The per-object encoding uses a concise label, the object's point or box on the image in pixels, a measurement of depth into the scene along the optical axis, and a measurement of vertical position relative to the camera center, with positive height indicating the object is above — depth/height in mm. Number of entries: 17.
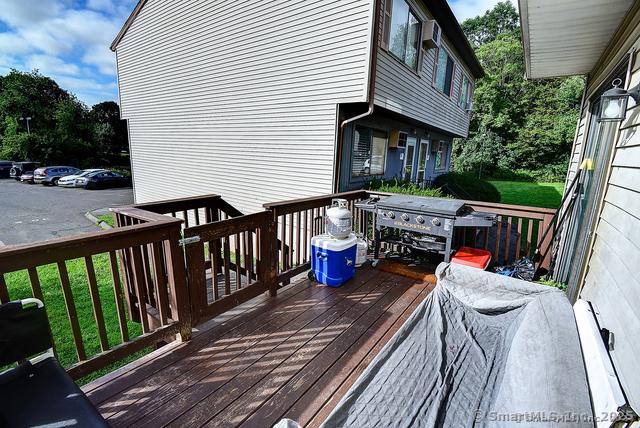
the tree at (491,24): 31672 +13959
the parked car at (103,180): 17533 -1891
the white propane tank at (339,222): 3320 -761
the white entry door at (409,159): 8316 -154
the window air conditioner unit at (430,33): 6684 +2667
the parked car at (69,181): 17625 -1923
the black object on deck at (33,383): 1184 -1044
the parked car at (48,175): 18156 -1663
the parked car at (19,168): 20328 -1430
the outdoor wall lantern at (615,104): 2080 +368
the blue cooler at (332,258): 3312 -1172
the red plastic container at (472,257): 3396 -1191
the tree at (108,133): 26188 +1397
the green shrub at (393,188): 5522 -663
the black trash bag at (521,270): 3308 -1278
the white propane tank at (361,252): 3883 -1280
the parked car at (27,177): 18673 -1877
